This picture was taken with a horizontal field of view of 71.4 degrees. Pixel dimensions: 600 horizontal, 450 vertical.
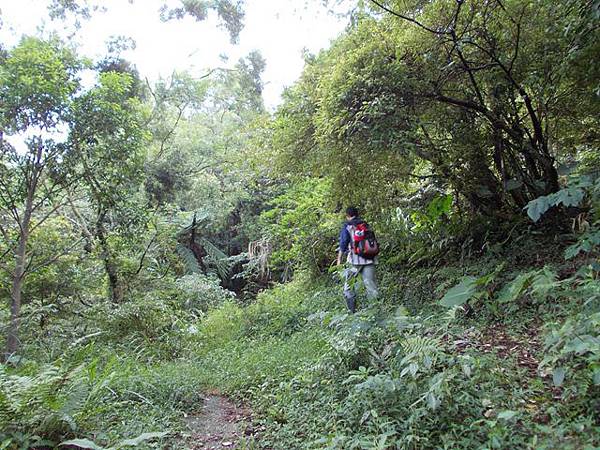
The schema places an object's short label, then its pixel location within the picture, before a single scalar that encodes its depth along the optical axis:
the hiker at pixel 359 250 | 5.78
